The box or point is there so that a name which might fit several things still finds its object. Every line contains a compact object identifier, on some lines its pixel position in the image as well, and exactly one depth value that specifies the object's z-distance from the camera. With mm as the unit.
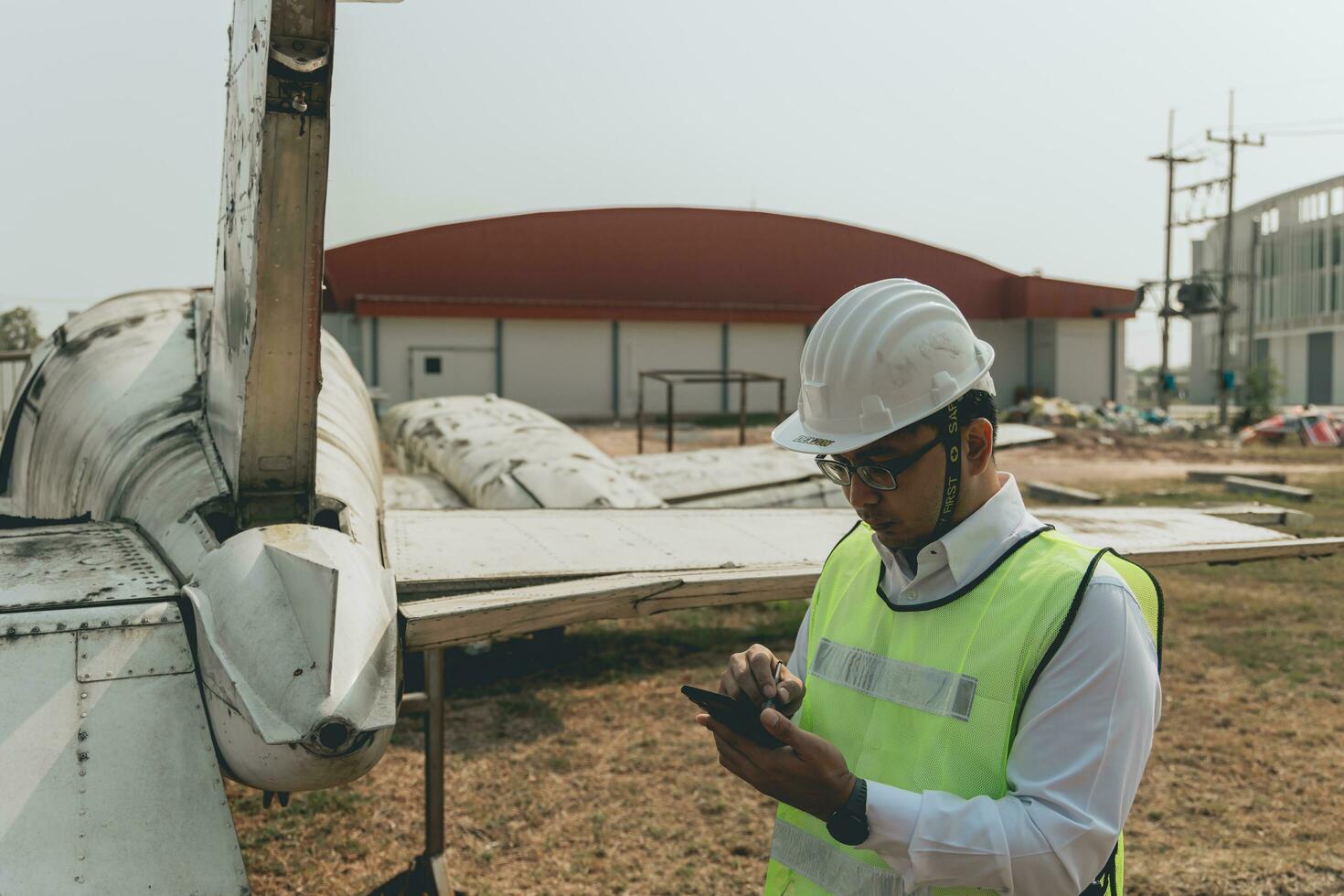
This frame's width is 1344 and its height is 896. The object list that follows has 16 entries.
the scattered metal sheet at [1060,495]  14242
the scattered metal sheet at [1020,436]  12086
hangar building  29406
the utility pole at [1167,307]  33938
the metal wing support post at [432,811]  4488
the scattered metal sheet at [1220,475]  16788
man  1727
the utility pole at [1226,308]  32781
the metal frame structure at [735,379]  15634
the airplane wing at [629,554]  3592
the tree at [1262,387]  34875
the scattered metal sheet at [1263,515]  6160
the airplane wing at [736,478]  10062
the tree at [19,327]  31547
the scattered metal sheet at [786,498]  10023
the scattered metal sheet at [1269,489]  14766
